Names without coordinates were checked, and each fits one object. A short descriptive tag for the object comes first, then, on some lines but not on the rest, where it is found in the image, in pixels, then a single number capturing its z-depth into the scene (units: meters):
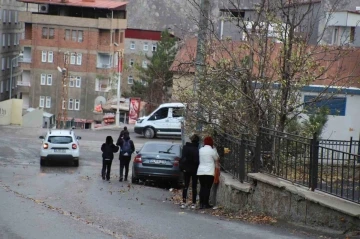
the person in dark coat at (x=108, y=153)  26.64
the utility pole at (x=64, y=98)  71.25
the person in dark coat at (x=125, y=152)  26.14
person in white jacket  16.72
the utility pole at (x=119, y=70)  60.67
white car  32.91
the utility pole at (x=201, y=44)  19.77
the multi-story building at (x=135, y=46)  93.31
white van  47.38
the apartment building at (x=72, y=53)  80.56
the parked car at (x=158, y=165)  25.16
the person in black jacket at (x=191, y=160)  17.38
